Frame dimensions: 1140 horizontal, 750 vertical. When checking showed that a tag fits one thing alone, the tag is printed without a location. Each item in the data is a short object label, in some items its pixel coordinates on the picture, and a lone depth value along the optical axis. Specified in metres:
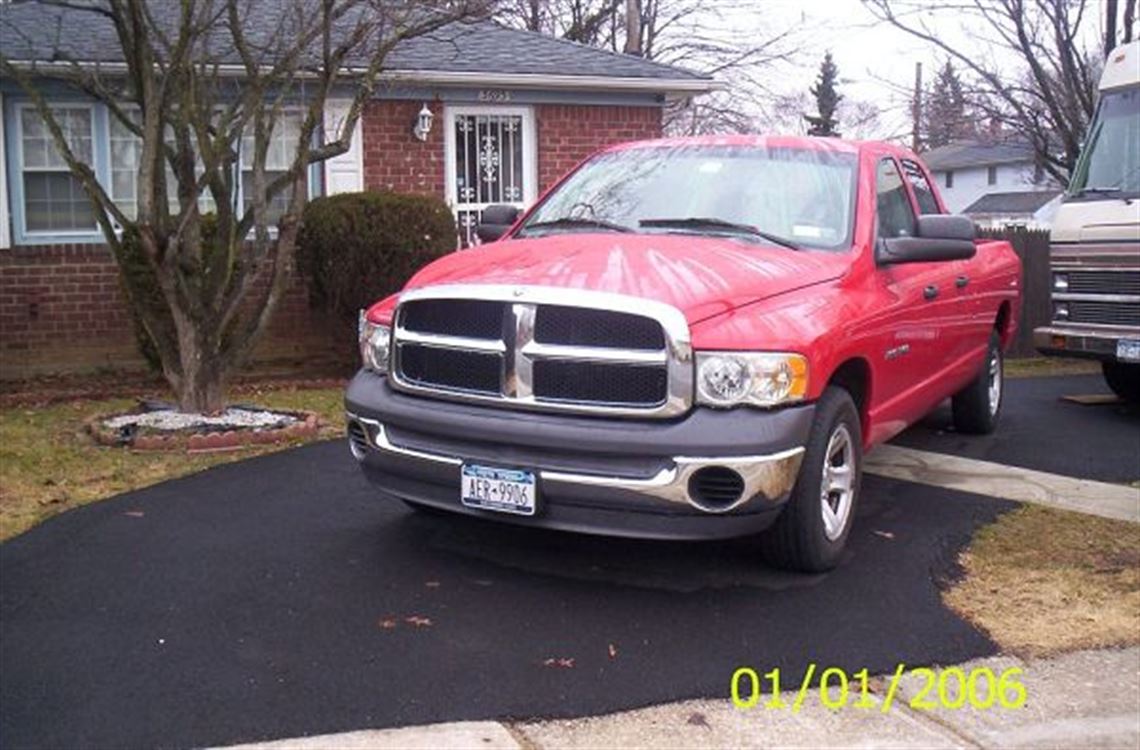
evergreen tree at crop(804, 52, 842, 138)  52.25
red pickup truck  4.30
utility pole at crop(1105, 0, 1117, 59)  13.95
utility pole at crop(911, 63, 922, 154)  18.11
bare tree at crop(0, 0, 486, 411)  7.64
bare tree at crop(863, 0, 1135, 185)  14.13
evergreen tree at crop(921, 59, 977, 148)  16.72
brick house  11.44
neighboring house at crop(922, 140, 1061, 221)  53.19
